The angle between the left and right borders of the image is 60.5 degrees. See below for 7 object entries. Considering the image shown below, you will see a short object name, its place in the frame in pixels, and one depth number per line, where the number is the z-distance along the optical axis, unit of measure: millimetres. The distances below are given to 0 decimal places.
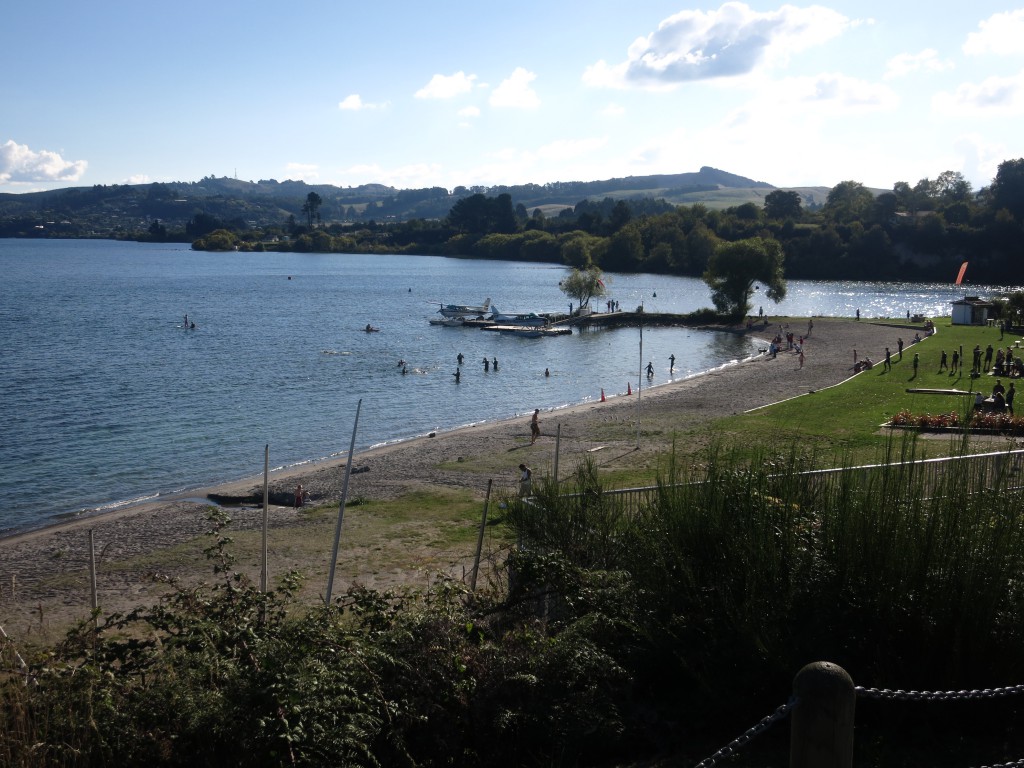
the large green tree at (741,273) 85169
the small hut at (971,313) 64375
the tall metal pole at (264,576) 11398
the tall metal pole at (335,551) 11602
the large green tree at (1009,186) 166625
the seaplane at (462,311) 93438
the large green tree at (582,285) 97750
